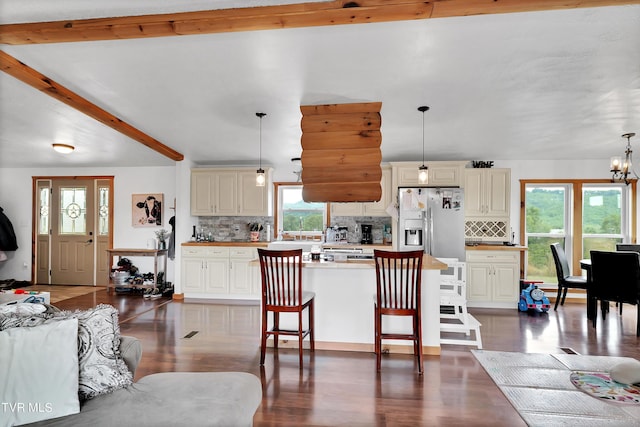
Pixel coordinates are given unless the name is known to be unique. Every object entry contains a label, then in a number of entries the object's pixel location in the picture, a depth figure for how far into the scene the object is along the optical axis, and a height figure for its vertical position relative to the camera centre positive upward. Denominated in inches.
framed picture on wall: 239.6 +5.1
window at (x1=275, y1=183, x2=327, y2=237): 231.8 +3.0
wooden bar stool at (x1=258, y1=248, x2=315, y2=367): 109.3 -28.8
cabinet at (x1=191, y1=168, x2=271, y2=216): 218.2 +17.3
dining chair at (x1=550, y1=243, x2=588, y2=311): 172.2 -32.7
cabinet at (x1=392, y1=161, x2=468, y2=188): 196.5 +28.2
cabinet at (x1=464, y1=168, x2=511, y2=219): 197.6 +16.5
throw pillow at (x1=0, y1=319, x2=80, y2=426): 53.7 -27.6
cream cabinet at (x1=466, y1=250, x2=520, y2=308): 187.8 -35.6
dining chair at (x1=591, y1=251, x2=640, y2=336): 141.3 -27.1
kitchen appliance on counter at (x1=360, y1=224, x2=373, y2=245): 216.2 -11.6
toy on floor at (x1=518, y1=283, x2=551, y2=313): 174.6 -46.0
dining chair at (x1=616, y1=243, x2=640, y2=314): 176.1 -16.1
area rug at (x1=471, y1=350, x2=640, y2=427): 80.3 -51.0
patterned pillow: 60.3 -26.5
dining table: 157.0 -41.6
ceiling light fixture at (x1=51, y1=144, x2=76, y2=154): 182.7 +40.8
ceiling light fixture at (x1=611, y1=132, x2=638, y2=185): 138.4 +23.5
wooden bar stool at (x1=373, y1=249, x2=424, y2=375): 104.2 -30.0
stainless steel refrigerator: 184.2 -1.7
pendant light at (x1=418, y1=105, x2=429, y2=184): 141.9 +19.9
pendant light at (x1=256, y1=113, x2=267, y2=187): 160.4 +19.9
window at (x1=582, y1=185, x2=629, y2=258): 208.2 +1.7
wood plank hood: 128.3 +28.6
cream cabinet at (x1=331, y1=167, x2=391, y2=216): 206.8 +7.5
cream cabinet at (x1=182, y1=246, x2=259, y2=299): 204.8 -35.8
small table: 216.9 -26.3
